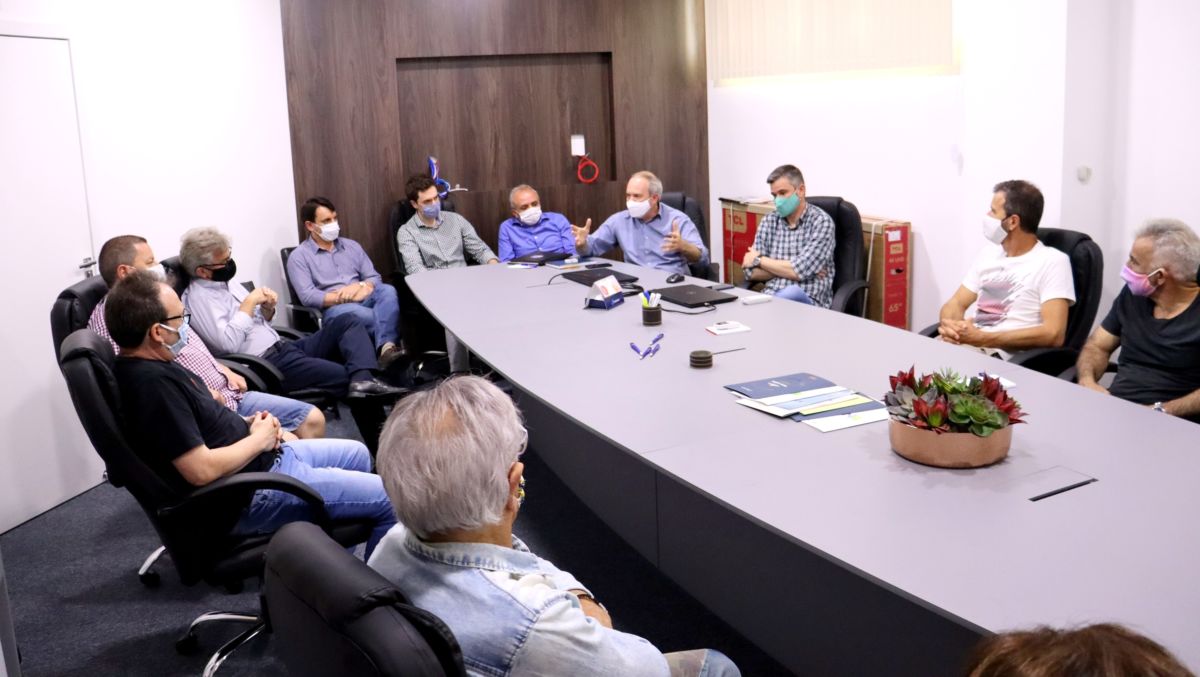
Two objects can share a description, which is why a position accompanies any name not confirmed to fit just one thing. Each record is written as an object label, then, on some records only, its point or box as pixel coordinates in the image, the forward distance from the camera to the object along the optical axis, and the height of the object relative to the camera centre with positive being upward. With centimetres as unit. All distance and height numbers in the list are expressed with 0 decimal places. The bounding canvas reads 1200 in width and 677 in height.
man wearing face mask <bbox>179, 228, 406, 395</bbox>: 443 -73
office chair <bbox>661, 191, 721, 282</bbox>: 604 -29
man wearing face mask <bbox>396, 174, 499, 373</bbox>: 628 -44
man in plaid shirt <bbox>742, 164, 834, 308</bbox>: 511 -50
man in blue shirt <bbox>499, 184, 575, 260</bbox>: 636 -43
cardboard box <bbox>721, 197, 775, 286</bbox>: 664 -49
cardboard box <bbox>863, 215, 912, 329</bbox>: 564 -67
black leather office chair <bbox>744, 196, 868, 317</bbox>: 500 -51
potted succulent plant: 226 -61
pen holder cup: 396 -61
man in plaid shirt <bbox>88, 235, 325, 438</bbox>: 366 -72
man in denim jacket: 153 -61
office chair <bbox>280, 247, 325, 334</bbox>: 575 -80
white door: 415 -32
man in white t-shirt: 391 -55
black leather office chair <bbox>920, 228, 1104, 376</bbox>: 389 -56
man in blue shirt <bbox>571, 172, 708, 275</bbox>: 561 -44
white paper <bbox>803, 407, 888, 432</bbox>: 264 -70
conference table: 181 -73
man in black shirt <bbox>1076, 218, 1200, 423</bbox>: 335 -62
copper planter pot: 227 -67
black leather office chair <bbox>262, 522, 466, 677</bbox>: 135 -61
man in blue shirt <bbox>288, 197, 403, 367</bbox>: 582 -65
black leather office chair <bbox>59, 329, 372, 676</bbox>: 261 -84
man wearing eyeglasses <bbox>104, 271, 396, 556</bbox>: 268 -69
